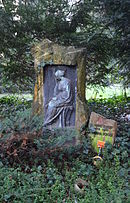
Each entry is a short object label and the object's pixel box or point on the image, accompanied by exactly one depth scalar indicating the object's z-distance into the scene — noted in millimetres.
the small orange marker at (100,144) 3560
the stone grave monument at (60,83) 3998
